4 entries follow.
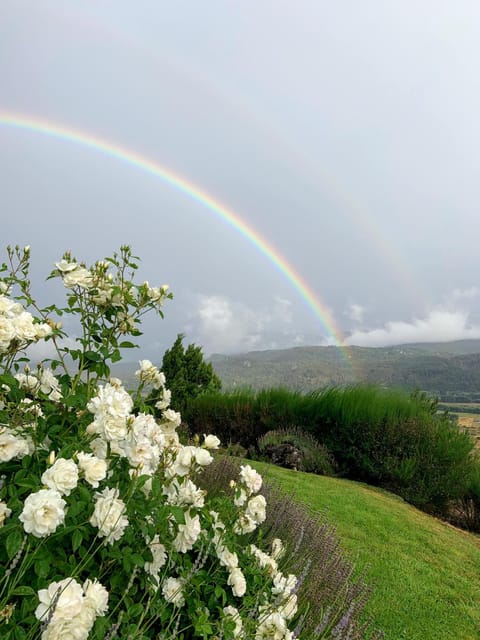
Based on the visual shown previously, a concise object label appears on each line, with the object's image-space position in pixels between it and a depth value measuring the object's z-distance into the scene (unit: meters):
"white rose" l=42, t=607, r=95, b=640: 1.31
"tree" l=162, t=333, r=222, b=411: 14.17
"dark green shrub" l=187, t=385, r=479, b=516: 8.50
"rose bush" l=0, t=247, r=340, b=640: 1.49
